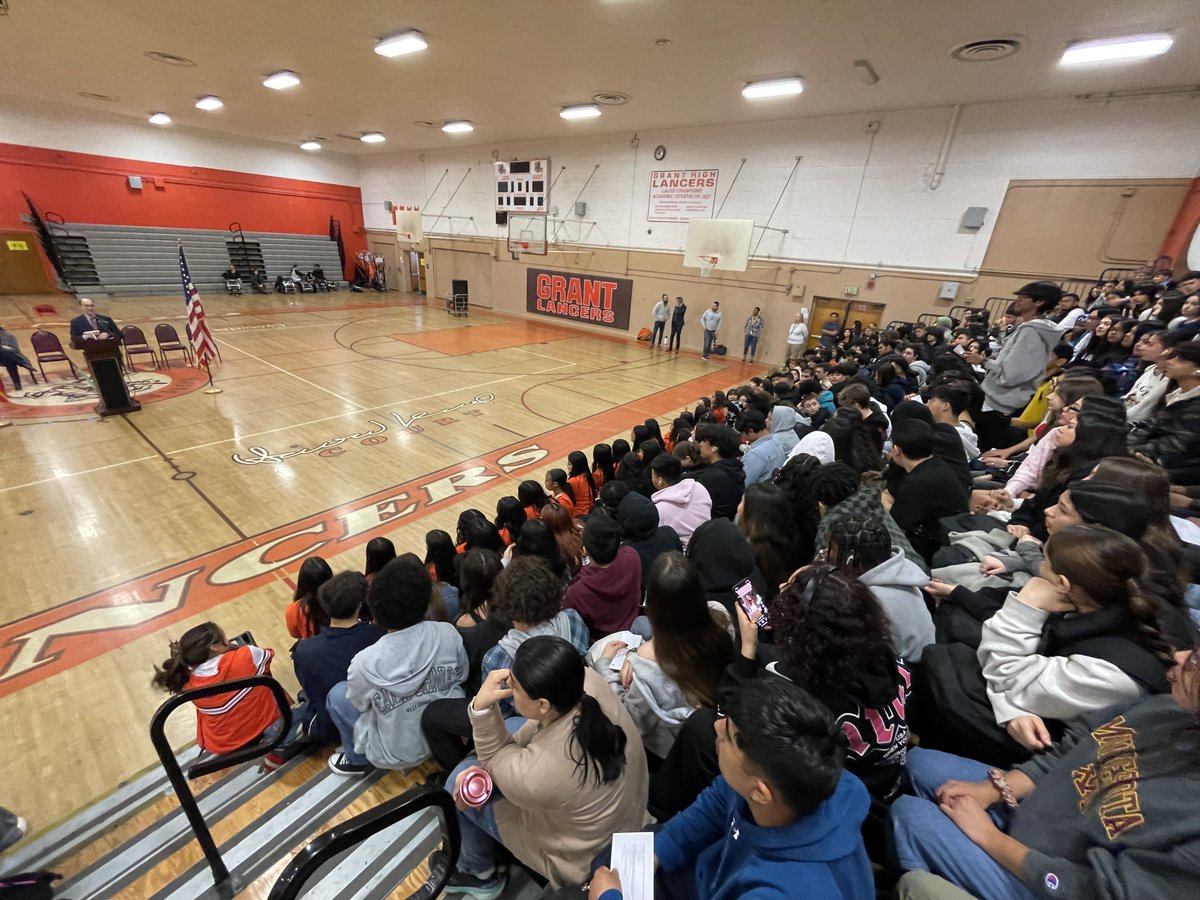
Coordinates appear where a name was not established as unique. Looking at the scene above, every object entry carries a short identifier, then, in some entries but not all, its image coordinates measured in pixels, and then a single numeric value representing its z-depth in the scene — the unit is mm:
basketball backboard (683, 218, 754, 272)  11445
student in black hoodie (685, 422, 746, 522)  3570
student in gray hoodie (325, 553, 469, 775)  1954
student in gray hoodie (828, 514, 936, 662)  1647
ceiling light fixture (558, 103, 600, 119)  10891
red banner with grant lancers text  15164
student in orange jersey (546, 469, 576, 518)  4301
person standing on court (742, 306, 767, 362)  12422
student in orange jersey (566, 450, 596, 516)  4484
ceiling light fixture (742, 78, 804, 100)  8281
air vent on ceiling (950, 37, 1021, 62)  6188
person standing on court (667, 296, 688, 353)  13422
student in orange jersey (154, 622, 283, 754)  2211
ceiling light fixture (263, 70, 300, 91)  9573
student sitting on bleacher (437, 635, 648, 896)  1341
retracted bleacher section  15250
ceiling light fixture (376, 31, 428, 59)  7258
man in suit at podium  7188
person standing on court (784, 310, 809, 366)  11578
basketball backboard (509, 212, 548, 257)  16359
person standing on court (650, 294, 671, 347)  13777
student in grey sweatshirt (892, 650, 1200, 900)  873
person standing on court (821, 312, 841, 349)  11320
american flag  8219
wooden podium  6898
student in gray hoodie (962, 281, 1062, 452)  4289
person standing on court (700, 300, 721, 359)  12859
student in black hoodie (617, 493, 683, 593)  2736
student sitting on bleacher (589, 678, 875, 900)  939
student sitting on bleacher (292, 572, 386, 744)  2221
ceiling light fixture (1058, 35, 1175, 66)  5821
